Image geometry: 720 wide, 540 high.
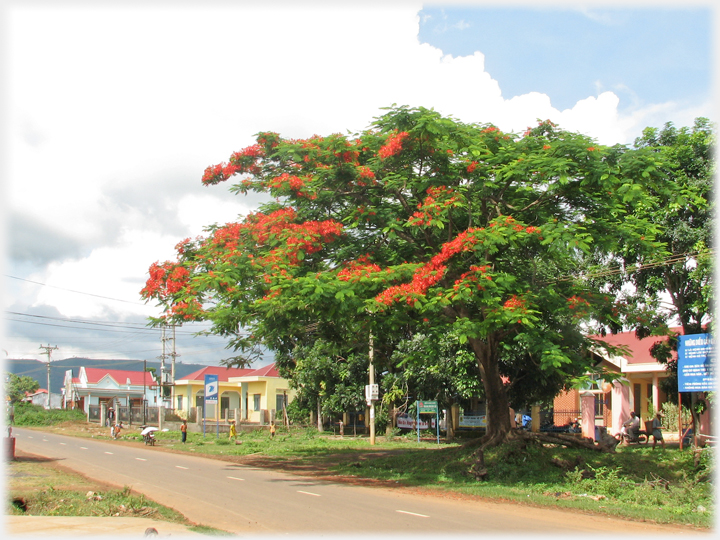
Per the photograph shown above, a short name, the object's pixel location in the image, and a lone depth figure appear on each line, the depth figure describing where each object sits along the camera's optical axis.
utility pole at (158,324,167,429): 55.81
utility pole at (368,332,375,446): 27.10
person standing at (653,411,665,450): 23.48
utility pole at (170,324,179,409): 55.47
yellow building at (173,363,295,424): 48.03
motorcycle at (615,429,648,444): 24.72
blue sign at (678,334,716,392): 13.31
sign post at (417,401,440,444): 27.00
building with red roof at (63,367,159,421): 76.31
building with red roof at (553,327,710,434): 29.64
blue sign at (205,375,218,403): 28.50
